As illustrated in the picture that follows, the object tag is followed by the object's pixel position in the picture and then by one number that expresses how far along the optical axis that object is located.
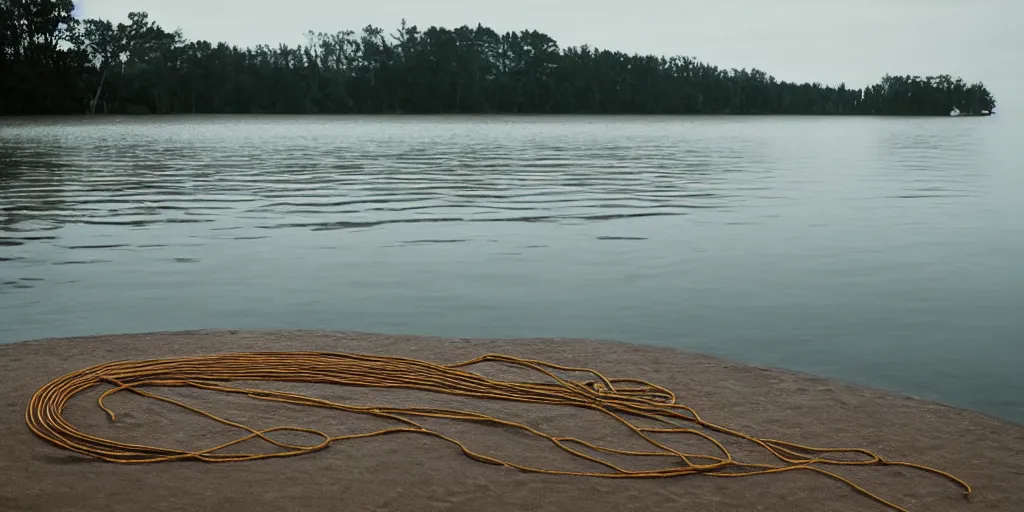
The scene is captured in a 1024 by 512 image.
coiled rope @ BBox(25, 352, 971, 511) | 4.81
